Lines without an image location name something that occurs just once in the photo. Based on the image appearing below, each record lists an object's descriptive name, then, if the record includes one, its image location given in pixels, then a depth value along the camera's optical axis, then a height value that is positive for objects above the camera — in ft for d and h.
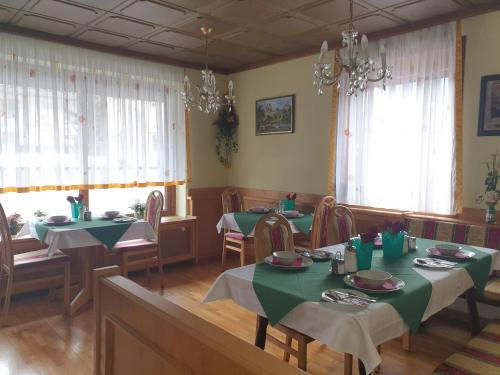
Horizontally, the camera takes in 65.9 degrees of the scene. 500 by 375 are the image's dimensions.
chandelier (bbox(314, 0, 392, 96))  7.60 +2.00
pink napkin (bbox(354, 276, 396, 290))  5.88 -1.84
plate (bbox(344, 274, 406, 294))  5.71 -1.84
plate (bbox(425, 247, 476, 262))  7.59 -1.79
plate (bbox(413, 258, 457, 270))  7.02 -1.82
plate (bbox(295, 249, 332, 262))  7.49 -1.80
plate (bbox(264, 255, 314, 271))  6.82 -1.81
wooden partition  3.10 -1.70
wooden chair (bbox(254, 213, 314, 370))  7.35 -1.61
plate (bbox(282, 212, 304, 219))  13.47 -1.80
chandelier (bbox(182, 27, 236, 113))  11.36 +2.19
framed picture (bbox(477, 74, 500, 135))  10.49 +1.67
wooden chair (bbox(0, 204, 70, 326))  10.52 -2.96
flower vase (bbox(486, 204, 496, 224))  10.28 -1.28
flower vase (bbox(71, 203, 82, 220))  12.93 -1.61
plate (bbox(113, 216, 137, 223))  12.42 -1.85
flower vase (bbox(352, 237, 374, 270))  6.98 -1.60
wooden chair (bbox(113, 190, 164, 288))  12.91 -2.83
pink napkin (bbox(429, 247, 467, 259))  7.71 -1.77
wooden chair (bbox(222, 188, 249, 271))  14.92 -2.80
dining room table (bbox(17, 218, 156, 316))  10.91 -2.18
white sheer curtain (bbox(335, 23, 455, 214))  11.35 +1.09
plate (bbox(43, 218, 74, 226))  11.81 -1.85
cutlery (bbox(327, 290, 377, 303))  5.46 -1.89
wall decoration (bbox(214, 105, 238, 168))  17.81 +1.36
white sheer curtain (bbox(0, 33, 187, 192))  12.48 +1.57
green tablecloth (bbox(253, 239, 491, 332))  5.63 -1.90
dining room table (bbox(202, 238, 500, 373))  5.00 -2.01
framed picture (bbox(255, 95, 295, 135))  15.74 +2.09
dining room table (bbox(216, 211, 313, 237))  13.00 -2.02
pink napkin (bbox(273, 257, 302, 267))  6.98 -1.79
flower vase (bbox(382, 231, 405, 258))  7.89 -1.59
